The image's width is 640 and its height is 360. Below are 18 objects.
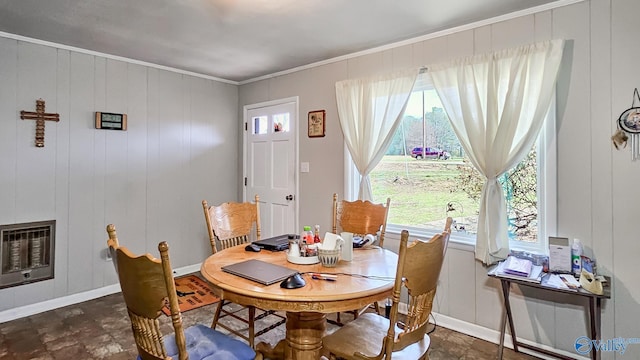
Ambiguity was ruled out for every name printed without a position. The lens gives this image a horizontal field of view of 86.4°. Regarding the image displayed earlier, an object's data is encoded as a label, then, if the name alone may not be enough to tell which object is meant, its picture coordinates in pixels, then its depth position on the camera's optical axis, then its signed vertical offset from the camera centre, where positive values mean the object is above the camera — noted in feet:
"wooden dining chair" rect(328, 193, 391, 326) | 8.91 -0.97
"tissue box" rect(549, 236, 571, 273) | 7.11 -1.57
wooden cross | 10.15 +1.89
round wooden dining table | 4.83 -1.61
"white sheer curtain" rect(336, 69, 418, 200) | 10.09 +2.16
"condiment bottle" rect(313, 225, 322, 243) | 6.90 -1.14
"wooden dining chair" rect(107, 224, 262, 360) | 4.00 -1.38
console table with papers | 6.23 -2.53
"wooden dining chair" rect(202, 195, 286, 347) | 8.16 -1.08
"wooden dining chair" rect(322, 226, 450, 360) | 4.52 -1.97
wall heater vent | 9.84 -2.13
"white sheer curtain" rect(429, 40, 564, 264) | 7.72 +1.77
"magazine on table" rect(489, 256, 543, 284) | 6.80 -1.91
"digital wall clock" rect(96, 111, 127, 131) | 11.44 +2.06
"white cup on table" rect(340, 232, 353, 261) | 6.52 -1.26
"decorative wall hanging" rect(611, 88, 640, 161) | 6.82 +1.11
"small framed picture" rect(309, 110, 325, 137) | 12.23 +2.11
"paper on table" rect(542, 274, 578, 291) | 6.41 -1.96
